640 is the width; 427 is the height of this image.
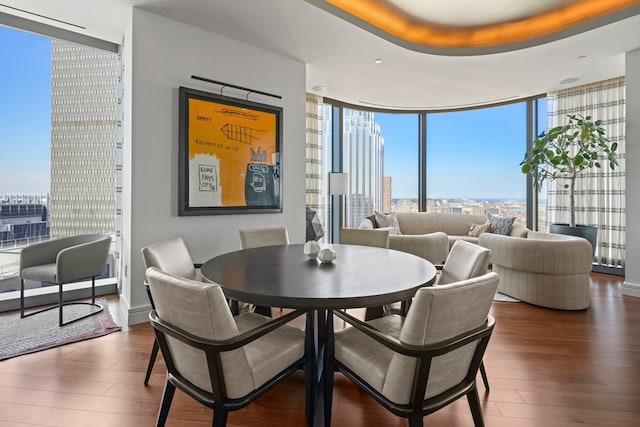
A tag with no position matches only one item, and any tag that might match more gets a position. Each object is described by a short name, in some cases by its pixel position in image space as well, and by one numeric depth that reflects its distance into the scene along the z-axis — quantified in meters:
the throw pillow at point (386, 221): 5.45
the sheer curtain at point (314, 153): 5.42
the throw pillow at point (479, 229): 5.31
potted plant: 4.46
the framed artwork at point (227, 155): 3.19
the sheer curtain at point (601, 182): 4.87
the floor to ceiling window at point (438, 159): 5.93
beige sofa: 5.26
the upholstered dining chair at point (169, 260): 1.89
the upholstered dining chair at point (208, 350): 1.21
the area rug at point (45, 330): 2.49
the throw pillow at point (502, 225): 5.06
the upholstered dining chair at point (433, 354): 1.16
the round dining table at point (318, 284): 1.40
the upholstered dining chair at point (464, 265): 1.82
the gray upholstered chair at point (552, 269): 3.30
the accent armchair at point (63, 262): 2.85
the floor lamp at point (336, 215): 6.03
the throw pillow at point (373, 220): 5.44
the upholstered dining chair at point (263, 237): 2.98
